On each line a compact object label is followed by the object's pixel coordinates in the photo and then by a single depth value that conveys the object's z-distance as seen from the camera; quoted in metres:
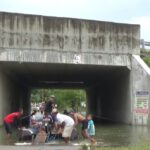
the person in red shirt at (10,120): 19.12
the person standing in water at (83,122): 17.09
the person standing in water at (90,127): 17.12
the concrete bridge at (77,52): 26.53
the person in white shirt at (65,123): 16.56
